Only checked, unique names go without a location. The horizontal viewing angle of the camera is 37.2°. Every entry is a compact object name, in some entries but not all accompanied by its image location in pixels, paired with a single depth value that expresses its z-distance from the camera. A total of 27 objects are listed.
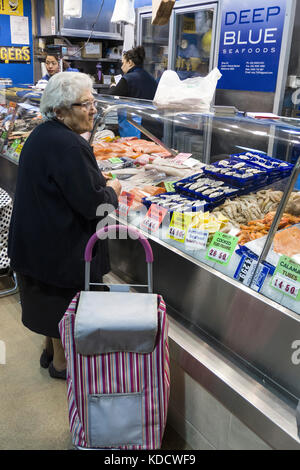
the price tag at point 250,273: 1.92
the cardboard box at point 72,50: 7.06
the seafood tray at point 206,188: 2.57
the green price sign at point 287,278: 1.78
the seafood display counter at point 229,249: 1.81
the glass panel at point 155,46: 6.21
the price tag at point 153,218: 2.53
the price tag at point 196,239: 2.23
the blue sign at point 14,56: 7.88
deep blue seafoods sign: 4.50
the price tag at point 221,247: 2.08
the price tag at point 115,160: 3.58
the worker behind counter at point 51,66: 5.85
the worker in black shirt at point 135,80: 5.05
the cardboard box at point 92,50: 7.20
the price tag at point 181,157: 3.37
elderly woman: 2.10
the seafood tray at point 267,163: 2.75
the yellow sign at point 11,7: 7.75
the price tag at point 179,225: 2.36
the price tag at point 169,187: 2.92
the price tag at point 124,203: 2.80
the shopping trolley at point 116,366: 1.73
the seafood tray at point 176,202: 2.48
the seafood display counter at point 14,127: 4.31
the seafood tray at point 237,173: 2.68
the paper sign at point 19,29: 7.89
